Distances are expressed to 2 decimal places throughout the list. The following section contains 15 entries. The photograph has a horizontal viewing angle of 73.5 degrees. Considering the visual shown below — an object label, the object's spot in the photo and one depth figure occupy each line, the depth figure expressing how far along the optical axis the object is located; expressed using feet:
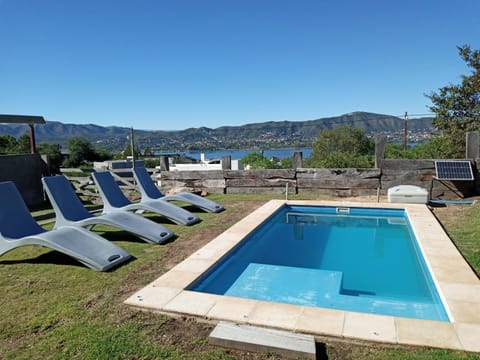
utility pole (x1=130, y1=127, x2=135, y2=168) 67.53
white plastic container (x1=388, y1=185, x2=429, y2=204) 26.45
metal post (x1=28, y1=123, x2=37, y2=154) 33.94
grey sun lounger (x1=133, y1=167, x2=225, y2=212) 25.84
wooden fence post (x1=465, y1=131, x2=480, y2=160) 27.99
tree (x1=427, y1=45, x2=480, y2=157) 56.39
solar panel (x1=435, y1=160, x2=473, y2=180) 26.86
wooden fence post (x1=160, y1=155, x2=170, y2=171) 37.27
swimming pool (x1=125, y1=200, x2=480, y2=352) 8.53
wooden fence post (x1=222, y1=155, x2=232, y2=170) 36.09
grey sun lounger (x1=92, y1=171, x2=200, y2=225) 22.35
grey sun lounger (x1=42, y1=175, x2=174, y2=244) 18.15
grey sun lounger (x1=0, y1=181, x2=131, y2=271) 14.20
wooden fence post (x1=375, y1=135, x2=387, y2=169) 30.12
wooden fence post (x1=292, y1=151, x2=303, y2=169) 32.89
